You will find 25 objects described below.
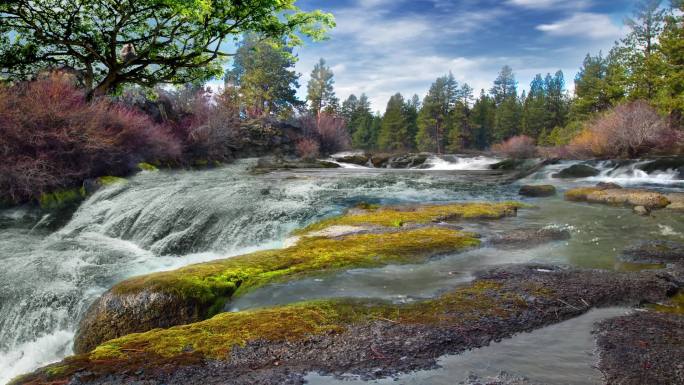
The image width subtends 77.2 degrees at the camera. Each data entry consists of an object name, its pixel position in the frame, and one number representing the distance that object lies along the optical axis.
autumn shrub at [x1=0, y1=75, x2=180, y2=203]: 14.50
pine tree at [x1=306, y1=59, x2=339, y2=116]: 88.25
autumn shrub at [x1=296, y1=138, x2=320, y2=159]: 49.41
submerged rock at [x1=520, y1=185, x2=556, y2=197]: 15.35
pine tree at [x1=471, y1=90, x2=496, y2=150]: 81.75
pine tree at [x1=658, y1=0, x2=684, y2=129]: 34.53
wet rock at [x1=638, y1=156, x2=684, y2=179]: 19.96
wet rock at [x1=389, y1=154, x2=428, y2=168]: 40.77
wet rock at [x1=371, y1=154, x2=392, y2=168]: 42.31
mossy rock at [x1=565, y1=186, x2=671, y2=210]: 12.03
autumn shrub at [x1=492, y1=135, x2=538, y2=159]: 54.91
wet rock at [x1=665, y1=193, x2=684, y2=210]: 11.53
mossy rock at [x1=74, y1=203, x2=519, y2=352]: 4.90
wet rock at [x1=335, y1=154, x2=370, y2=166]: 42.59
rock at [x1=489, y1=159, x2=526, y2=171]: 31.66
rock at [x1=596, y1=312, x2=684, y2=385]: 2.90
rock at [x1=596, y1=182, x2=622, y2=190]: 15.19
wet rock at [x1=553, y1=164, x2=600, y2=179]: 22.12
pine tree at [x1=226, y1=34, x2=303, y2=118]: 67.00
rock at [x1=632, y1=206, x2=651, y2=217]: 10.76
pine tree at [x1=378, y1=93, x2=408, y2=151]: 86.38
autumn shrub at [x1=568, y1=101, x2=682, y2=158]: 28.69
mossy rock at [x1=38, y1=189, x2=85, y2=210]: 14.84
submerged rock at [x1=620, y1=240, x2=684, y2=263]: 6.34
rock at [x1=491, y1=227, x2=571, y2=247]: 7.49
